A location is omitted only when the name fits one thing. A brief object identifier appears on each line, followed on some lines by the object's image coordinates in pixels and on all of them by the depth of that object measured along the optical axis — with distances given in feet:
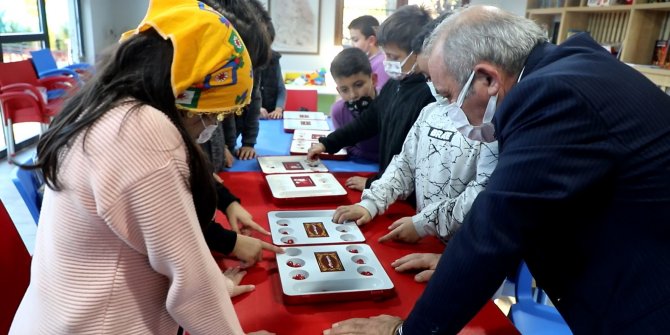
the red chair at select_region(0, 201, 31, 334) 3.27
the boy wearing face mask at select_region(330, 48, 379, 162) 6.89
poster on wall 18.07
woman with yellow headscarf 1.86
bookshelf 10.64
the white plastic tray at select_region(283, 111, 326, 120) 9.31
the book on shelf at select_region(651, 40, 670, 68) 10.66
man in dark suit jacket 2.10
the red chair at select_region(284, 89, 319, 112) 12.31
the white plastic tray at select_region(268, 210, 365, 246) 3.73
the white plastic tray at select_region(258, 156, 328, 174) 5.55
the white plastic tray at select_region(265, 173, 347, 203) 4.63
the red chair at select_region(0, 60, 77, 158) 12.54
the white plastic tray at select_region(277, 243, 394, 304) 2.96
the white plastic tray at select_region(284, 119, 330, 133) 8.30
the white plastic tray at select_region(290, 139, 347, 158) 6.55
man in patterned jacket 3.83
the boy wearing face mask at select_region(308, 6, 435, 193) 5.31
